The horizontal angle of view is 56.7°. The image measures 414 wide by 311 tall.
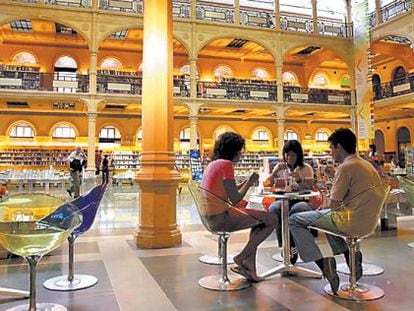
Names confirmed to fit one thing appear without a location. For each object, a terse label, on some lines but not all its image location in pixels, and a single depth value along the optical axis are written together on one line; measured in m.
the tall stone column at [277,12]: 17.00
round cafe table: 3.03
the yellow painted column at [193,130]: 15.34
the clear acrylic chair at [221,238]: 2.83
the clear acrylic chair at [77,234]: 2.87
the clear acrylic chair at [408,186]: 3.83
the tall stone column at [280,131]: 16.48
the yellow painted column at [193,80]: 15.45
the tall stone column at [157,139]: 4.28
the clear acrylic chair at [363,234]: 2.59
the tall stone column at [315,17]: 17.73
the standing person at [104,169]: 13.38
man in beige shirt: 2.60
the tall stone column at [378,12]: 16.44
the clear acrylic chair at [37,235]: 2.24
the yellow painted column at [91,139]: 14.38
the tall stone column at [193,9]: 15.71
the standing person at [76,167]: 9.38
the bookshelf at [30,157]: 16.55
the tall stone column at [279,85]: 16.63
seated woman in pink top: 2.84
